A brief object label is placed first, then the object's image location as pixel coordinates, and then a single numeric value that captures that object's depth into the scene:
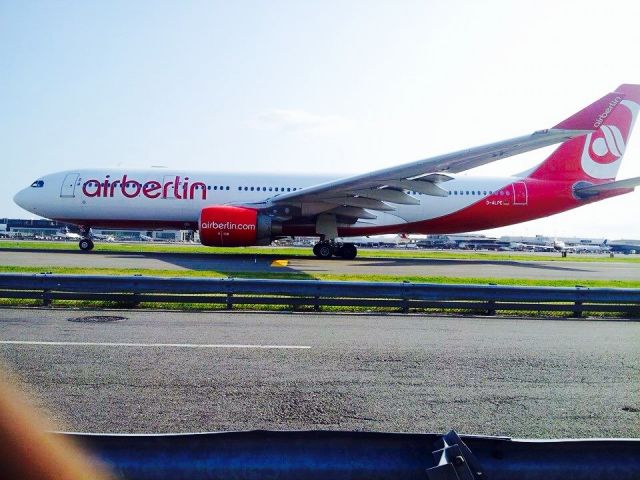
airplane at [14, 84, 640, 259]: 21.62
